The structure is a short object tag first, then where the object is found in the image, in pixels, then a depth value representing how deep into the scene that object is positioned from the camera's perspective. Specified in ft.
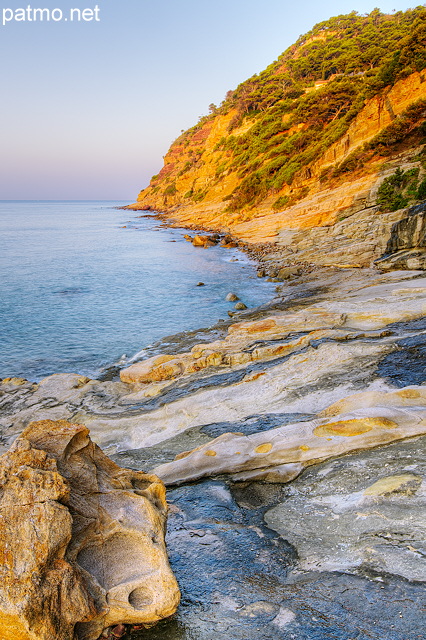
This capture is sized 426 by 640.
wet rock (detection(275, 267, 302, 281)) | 86.33
